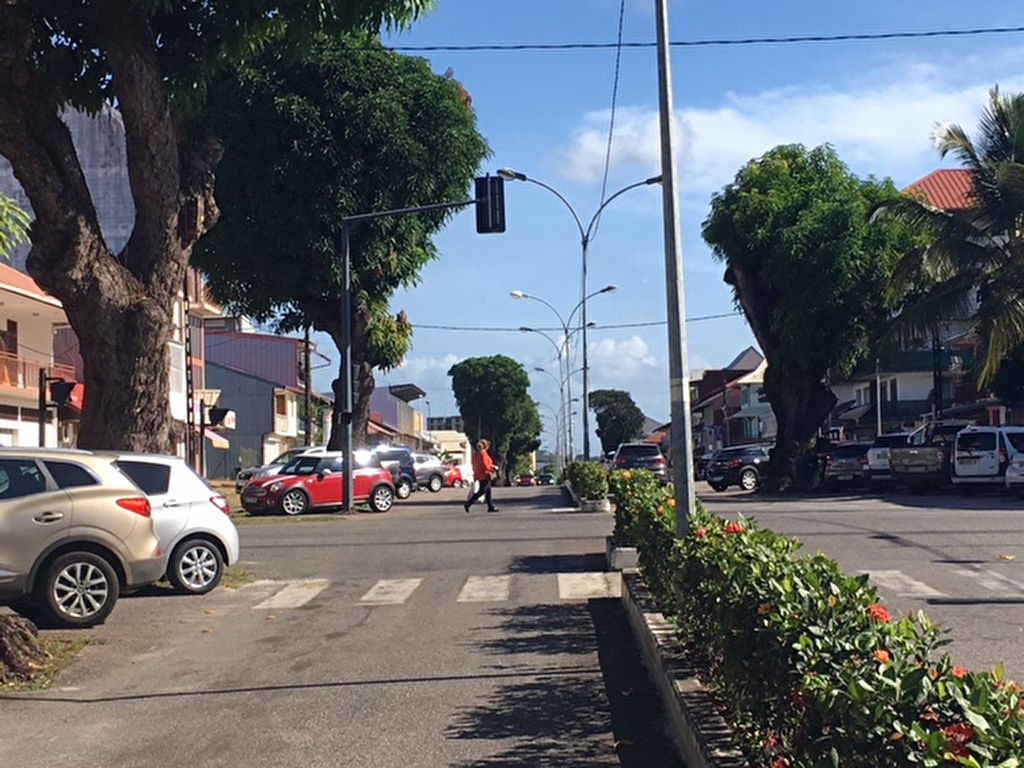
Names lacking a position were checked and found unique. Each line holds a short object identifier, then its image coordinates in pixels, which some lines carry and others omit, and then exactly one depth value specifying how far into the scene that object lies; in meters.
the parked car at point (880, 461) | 35.88
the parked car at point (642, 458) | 43.41
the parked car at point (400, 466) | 41.25
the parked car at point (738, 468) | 42.56
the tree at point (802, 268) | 36.91
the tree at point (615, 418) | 136.00
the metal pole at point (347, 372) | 29.56
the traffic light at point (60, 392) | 23.69
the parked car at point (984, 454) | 30.67
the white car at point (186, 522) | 13.53
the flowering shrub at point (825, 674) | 3.57
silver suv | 11.36
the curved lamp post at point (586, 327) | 43.47
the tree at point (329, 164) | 32.91
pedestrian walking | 29.25
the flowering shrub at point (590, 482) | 28.70
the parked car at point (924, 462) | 34.28
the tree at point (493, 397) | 112.50
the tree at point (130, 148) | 11.55
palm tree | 33.09
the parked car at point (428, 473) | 52.69
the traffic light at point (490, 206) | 23.77
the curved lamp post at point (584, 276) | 35.06
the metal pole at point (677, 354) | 10.71
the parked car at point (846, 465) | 37.47
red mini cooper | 29.53
